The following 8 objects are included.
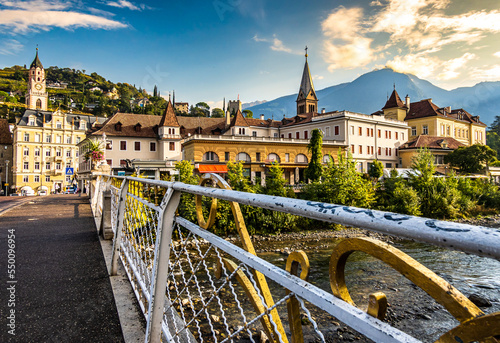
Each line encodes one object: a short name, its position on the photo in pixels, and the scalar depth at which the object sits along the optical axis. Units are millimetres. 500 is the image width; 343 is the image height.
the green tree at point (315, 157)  37156
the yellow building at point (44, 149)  54750
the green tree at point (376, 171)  40781
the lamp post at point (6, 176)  57244
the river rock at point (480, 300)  9759
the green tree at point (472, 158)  46156
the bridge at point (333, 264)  617
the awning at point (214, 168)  38144
